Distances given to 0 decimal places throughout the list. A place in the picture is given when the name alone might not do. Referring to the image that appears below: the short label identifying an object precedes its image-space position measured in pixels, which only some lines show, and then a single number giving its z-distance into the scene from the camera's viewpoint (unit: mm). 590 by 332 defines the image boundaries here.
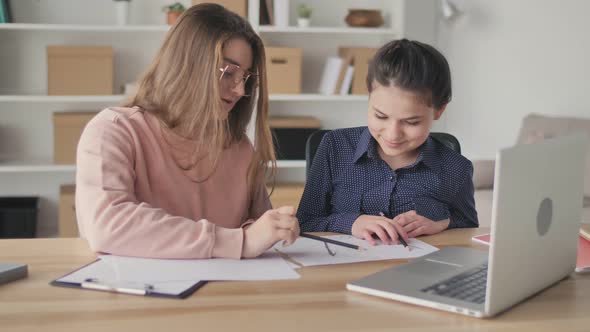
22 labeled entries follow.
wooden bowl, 4363
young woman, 1399
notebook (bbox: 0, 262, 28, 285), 1248
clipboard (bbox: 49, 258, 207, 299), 1189
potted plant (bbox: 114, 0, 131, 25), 4176
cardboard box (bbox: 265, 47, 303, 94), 4266
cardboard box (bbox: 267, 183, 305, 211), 4109
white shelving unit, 4289
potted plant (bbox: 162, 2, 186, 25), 4211
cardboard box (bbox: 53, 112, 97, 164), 4105
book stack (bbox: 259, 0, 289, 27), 4227
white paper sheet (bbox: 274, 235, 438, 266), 1432
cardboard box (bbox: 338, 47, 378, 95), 4281
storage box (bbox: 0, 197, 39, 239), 4160
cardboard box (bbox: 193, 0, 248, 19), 4137
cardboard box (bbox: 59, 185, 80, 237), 4109
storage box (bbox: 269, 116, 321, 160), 4297
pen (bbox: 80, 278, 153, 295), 1188
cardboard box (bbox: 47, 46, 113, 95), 4078
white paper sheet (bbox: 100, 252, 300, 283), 1277
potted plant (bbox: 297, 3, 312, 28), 4289
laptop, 1084
